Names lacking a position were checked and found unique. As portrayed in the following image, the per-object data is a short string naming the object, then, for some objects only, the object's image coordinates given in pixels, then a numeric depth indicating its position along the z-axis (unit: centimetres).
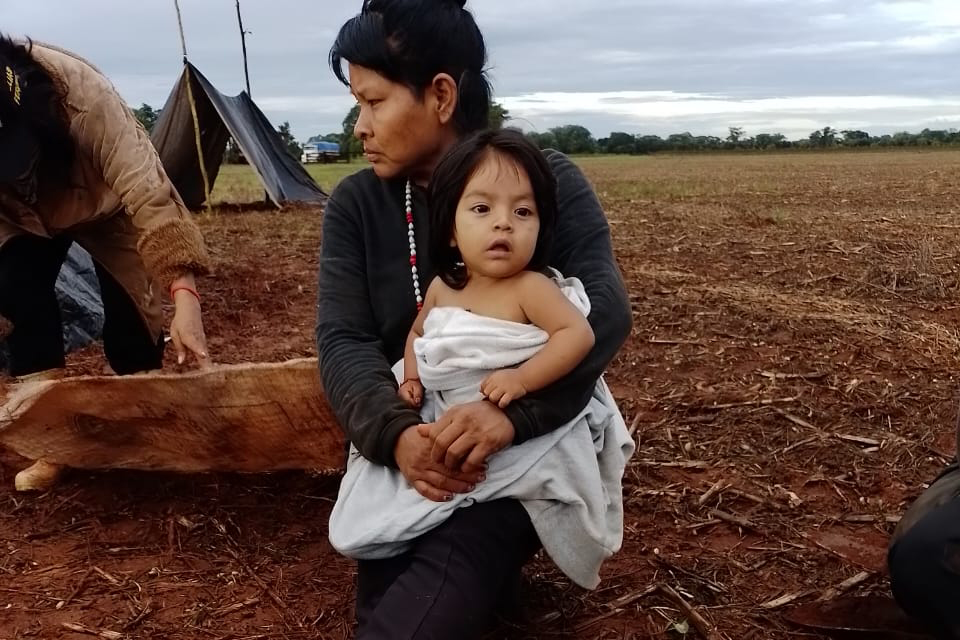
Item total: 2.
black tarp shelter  1062
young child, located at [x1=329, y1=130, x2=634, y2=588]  161
